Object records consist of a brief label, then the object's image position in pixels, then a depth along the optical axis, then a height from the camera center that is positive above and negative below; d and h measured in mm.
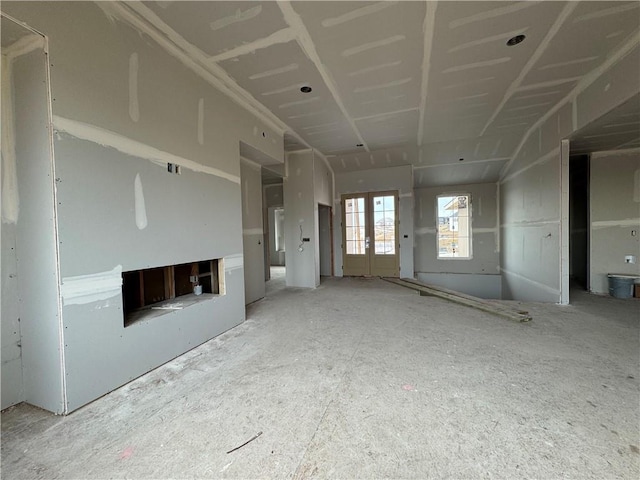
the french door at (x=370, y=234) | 6969 -66
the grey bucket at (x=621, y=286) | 4441 -1053
